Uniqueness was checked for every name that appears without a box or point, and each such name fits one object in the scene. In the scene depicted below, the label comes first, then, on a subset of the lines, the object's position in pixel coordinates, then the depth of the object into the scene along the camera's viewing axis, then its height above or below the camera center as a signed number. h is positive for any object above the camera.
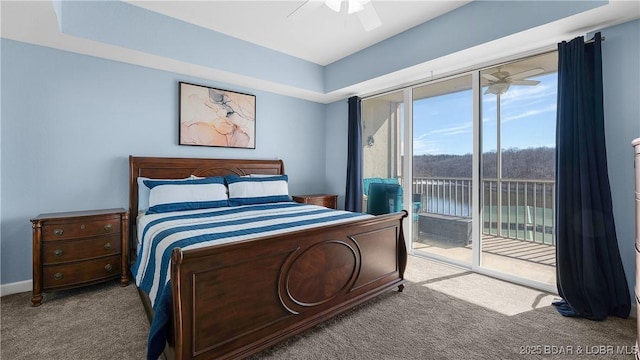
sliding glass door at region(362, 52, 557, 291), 3.05 +0.20
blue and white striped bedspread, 1.52 -0.36
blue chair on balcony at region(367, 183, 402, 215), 3.46 -0.23
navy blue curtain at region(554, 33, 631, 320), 2.24 -0.18
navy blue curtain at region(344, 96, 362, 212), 4.39 +0.33
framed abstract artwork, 3.56 +0.82
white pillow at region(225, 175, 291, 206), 3.39 -0.13
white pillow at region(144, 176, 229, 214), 2.88 -0.16
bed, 1.49 -0.67
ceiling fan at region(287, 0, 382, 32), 2.17 +1.36
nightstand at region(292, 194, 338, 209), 4.24 -0.30
